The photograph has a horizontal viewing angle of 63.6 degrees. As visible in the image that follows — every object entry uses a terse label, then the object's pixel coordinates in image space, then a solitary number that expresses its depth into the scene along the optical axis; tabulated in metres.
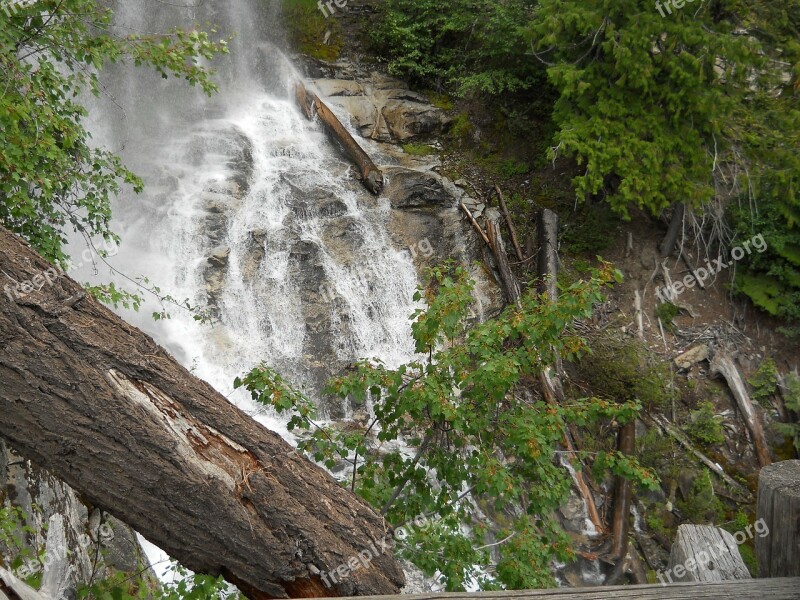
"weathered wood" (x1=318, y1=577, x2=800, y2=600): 1.77
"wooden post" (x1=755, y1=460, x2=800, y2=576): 1.98
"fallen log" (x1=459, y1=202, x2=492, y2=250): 11.25
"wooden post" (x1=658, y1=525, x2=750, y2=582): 2.14
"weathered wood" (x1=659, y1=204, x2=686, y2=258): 11.27
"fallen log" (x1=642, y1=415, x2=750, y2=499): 9.58
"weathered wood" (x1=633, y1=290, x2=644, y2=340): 10.93
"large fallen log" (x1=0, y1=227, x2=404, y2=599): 2.05
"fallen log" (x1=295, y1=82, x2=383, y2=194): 11.91
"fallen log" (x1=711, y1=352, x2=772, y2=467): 10.02
